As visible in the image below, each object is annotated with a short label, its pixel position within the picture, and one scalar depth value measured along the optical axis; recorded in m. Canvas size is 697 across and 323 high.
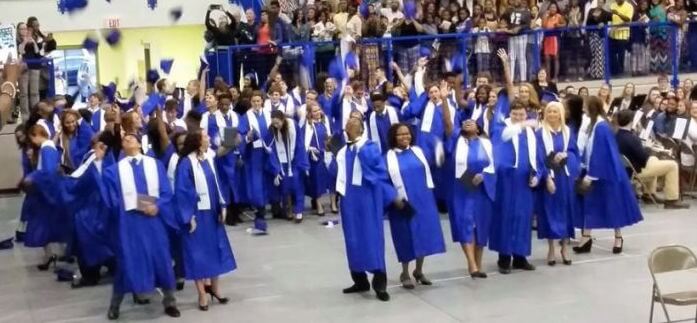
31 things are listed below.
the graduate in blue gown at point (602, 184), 11.38
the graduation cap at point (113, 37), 14.75
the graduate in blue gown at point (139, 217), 9.25
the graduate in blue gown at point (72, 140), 11.73
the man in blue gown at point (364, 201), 9.72
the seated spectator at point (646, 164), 14.23
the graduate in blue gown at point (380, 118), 13.85
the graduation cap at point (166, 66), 15.38
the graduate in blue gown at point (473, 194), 10.37
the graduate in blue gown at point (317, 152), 14.70
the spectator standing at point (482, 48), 19.08
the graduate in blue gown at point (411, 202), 9.92
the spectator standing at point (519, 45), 19.12
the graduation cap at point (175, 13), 19.46
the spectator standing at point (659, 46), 19.97
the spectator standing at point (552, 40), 19.41
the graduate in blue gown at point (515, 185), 10.64
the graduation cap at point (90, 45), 13.57
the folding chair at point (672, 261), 7.87
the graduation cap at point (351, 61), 17.45
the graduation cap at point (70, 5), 18.15
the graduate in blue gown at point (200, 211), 9.39
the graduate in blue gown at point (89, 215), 9.85
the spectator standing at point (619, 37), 19.84
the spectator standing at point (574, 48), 19.59
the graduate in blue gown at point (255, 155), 14.33
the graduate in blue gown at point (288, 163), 14.40
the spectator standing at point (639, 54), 19.95
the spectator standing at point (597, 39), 19.61
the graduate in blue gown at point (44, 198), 10.77
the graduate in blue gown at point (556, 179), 10.82
